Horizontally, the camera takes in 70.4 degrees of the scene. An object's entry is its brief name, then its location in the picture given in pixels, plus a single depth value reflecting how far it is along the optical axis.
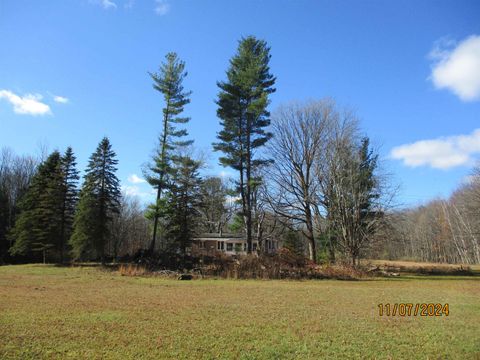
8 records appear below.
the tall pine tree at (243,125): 28.17
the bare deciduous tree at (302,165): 33.16
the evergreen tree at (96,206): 27.80
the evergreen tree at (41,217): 30.59
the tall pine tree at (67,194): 31.95
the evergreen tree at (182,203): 28.55
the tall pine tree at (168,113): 30.41
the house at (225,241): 48.41
